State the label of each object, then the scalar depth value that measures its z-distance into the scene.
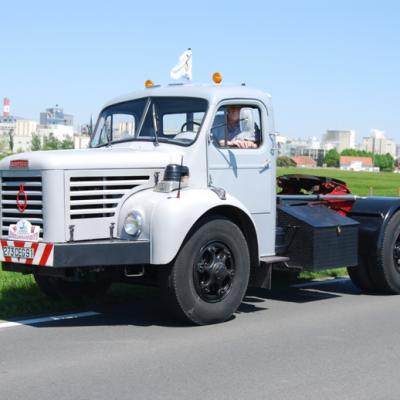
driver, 7.87
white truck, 6.68
